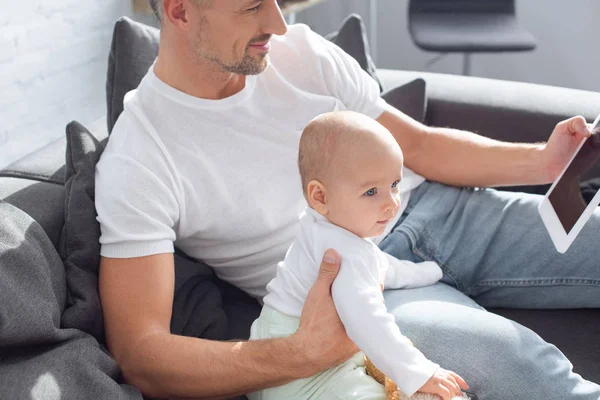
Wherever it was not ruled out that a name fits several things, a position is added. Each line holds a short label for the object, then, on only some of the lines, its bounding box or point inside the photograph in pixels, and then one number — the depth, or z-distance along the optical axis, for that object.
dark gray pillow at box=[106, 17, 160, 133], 1.61
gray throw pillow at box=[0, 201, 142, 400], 1.03
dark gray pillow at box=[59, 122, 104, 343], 1.24
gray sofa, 1.40
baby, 1.08
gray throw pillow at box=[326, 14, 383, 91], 1.83
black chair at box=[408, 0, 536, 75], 2.87
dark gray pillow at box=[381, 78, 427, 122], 1.80
